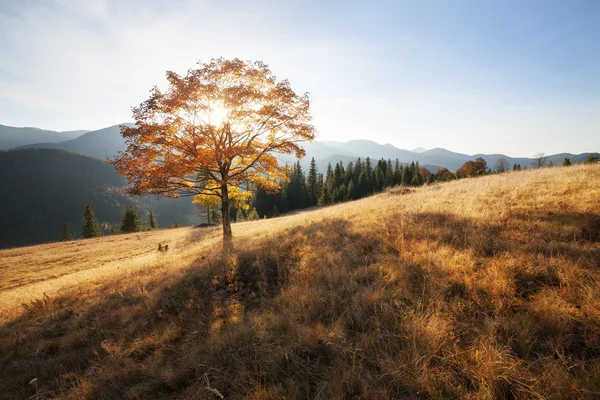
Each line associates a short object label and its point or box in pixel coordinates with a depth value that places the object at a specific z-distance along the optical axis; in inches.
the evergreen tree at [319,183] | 2772.1
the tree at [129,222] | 2068.2
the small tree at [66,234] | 2139.5
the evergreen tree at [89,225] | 2026.3
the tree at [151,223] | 2369.3
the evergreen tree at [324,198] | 2283.5
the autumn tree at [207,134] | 386.9
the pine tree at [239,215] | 2255.3
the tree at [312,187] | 2691.2
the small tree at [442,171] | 3546.5
